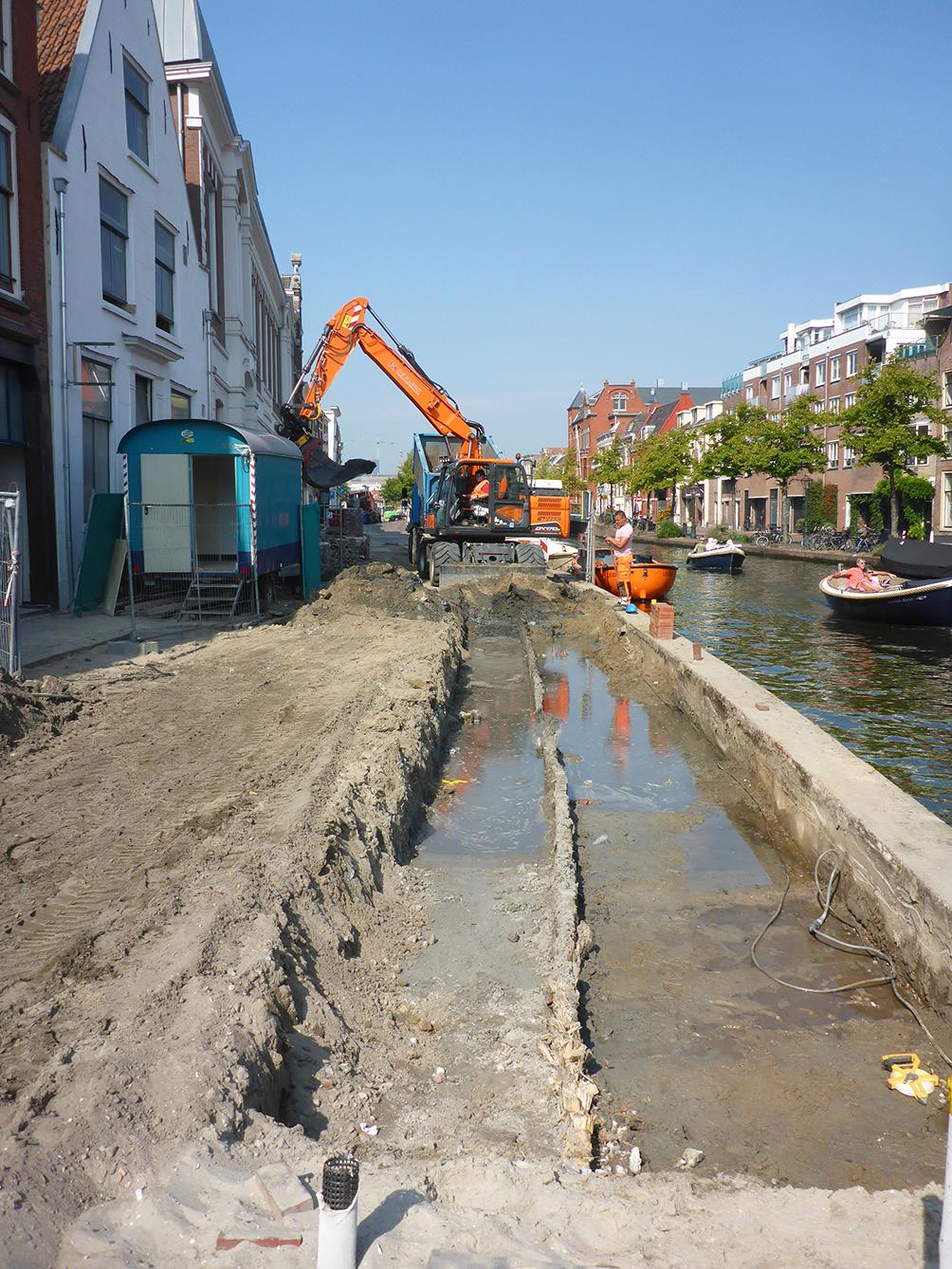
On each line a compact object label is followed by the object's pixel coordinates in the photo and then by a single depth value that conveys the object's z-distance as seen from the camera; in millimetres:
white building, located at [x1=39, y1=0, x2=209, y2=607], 15406
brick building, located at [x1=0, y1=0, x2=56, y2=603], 13883
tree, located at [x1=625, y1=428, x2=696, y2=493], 62656
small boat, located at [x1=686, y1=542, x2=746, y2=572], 36000
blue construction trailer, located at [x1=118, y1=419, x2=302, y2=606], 15734
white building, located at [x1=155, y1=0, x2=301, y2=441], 24125
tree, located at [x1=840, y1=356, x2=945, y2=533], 35812
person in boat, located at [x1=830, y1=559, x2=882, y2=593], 21219
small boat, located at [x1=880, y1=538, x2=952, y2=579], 22656
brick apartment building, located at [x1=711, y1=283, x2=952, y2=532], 51062
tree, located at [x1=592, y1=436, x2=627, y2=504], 79606
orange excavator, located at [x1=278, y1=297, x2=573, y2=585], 22672
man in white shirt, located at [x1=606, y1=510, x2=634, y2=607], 19875
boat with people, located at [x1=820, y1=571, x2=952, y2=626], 19672
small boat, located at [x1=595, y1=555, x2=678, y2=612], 21297
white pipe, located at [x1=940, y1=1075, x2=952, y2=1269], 2508
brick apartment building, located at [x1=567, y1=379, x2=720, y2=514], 96988
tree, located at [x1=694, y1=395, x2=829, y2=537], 45719
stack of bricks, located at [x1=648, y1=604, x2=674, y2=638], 14375
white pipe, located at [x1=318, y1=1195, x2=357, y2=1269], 2480
